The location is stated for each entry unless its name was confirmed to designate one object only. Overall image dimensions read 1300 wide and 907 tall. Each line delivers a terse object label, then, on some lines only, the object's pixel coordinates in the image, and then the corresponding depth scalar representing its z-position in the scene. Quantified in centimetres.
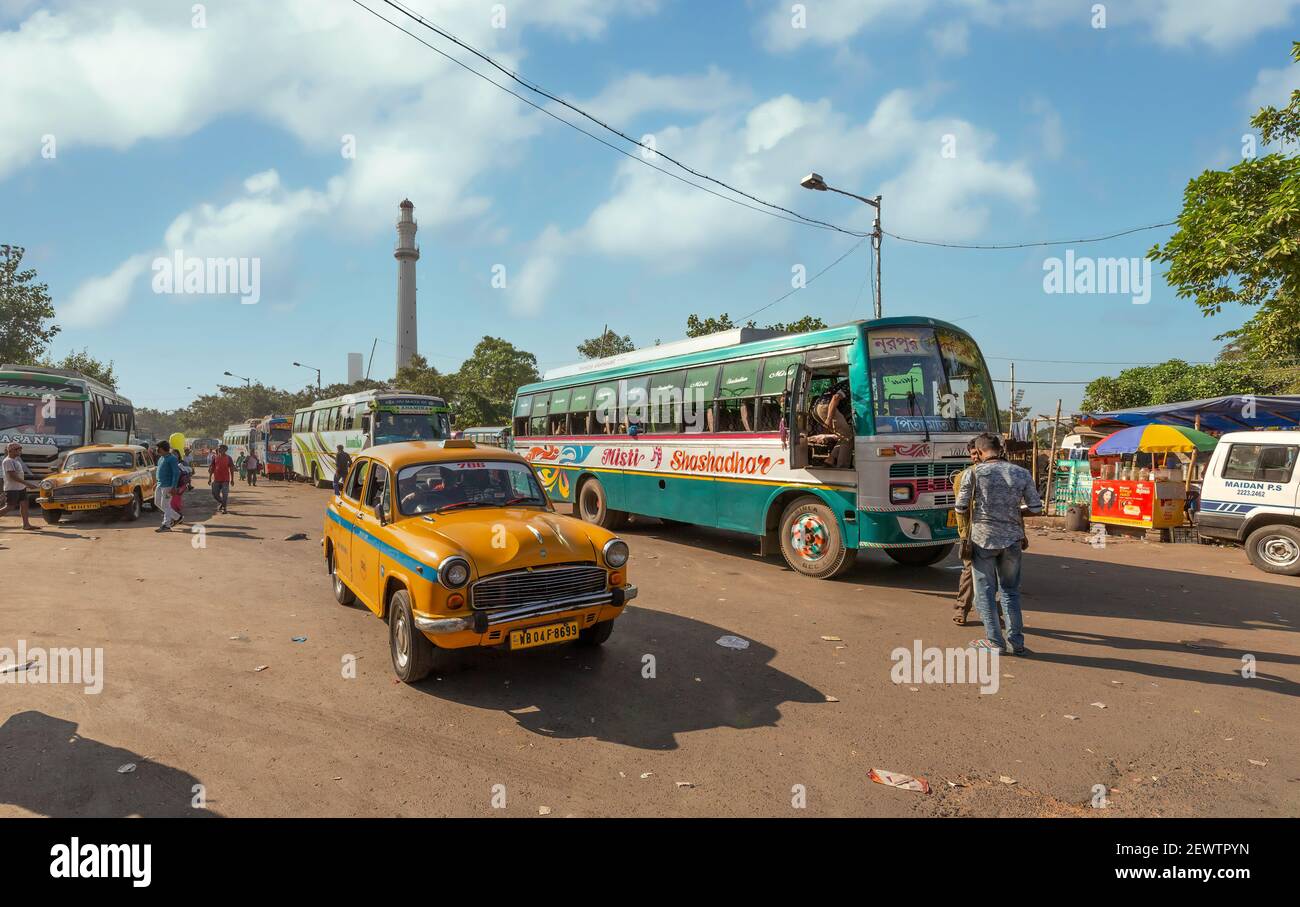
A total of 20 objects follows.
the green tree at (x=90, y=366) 5421
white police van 1040
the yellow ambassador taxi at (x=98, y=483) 1390
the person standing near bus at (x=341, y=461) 2075
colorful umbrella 1505
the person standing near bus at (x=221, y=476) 1697
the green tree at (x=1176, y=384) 2791
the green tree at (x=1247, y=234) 1097
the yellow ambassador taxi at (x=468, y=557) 489
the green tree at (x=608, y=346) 6249
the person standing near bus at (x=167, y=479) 1355
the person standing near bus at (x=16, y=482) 1351
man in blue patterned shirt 605
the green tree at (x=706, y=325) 3152
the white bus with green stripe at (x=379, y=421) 2236
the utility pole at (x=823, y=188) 1592
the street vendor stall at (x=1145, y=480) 1393
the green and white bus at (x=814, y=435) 847
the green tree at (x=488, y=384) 5291
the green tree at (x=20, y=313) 3675
